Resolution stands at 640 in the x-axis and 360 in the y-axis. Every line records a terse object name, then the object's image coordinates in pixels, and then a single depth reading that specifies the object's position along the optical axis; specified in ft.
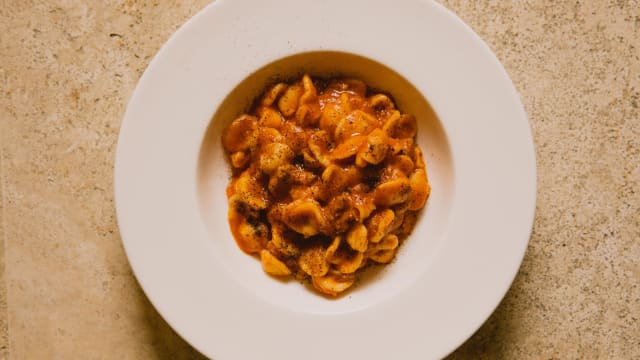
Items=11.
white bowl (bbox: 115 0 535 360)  1.53
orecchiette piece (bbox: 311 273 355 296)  1.67
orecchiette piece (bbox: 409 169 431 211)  1.67
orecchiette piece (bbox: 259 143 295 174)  1.59
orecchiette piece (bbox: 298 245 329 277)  1.65
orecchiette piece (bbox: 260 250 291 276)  1.68
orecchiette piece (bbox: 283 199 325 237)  1.59
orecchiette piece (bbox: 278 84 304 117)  1.67
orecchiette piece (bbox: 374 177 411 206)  1.59
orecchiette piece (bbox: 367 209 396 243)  1.61
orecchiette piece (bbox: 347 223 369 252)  1.59
